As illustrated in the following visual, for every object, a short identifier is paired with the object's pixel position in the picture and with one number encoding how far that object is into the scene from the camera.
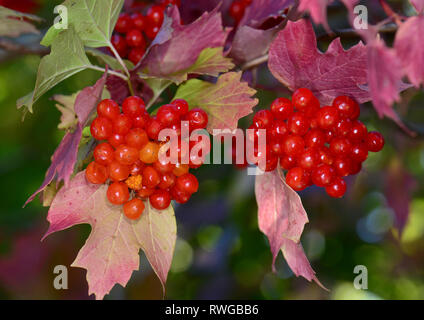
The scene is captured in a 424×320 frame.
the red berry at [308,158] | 0.35
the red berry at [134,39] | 0.39
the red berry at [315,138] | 0.35
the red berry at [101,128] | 0.34
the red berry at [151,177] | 0.35
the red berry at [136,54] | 0.39
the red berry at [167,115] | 0.34
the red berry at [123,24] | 0.40
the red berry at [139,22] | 0.40
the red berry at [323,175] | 0.35
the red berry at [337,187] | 0.36
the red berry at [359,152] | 0.36
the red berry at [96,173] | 0.35
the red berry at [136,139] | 0.34
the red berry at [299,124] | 0.35
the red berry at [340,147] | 0.35
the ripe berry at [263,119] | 0.36
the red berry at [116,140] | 0.34
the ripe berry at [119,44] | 0.39
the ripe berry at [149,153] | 0.34
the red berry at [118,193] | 0.35
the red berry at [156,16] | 0.40
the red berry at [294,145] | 0.35
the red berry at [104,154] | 0.34
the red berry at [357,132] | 0.36
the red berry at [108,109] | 0.34
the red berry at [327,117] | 0.35
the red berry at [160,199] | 0.36
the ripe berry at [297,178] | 0.35
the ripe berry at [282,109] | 0.36
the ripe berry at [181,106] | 0.35
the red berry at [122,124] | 0.34
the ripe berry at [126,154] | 0.34
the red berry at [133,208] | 0.35
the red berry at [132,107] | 0.35
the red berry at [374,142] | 0.36
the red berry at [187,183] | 0.35
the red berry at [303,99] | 0.35
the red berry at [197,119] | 0.35
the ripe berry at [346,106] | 0.35
